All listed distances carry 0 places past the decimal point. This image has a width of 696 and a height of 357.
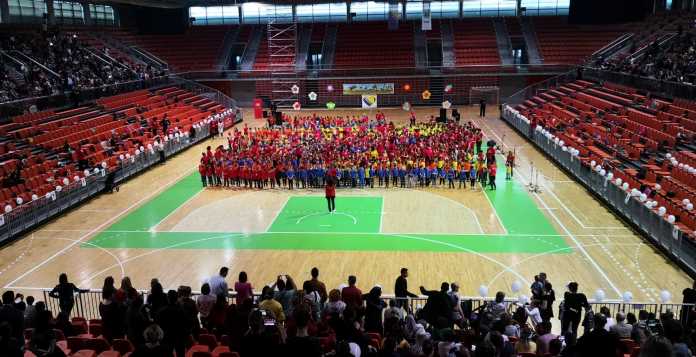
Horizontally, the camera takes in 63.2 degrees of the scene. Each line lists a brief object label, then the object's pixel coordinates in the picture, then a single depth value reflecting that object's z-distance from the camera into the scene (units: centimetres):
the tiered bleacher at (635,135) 2014
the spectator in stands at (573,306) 1070
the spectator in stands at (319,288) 1067
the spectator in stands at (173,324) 833
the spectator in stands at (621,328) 942
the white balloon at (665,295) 1207
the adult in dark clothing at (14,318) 898
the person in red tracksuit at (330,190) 2158
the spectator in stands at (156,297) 972
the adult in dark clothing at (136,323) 891
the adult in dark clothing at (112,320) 970
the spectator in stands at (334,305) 965
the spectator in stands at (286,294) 1038
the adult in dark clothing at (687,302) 1145
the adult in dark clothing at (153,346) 686
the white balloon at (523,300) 1152
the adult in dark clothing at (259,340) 683
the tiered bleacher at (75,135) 2330
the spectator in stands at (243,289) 1085
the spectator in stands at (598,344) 738
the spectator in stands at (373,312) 997
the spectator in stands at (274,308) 893
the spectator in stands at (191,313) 915
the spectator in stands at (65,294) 1153
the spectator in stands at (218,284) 1134
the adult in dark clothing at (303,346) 655
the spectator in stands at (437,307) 994
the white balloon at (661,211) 1700
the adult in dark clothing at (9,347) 713
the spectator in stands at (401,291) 1153
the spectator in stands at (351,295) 1042
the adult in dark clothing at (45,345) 791
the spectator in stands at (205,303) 1030
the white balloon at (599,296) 1211
